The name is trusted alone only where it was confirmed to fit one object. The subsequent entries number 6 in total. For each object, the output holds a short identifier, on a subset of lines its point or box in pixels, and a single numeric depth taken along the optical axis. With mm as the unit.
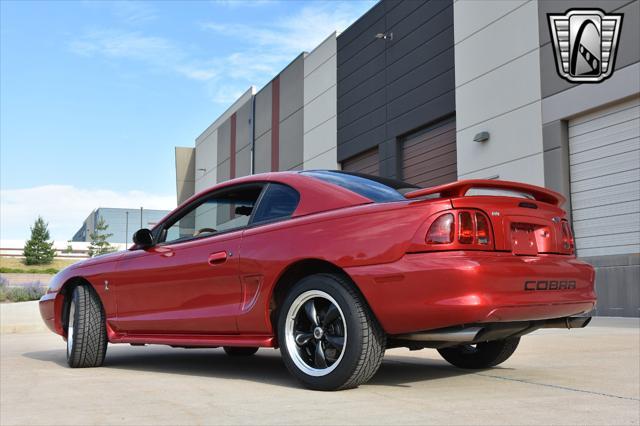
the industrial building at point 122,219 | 108125
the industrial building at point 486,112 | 13109
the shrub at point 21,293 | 18798
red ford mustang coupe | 3455
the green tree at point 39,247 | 72062
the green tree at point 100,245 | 81750
